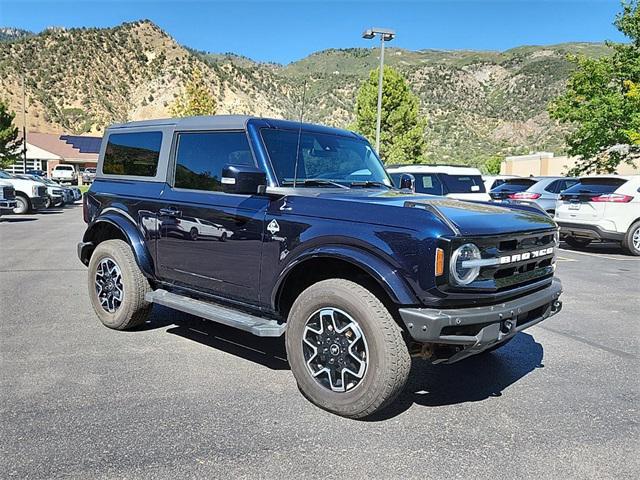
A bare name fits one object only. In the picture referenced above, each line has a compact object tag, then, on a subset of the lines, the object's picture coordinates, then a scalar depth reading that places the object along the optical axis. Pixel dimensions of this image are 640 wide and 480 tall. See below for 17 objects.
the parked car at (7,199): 15.30
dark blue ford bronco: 3.34
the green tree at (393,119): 32.66
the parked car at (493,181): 22.83
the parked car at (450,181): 12.78
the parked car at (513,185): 18.78
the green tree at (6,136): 42.19
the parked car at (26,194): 18.86
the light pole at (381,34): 18.84
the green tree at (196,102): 31.80
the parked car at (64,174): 46.76
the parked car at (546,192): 16.08
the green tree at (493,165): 60.25
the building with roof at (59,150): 62.34
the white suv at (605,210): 11.48
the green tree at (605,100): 19.95
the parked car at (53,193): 21.66
